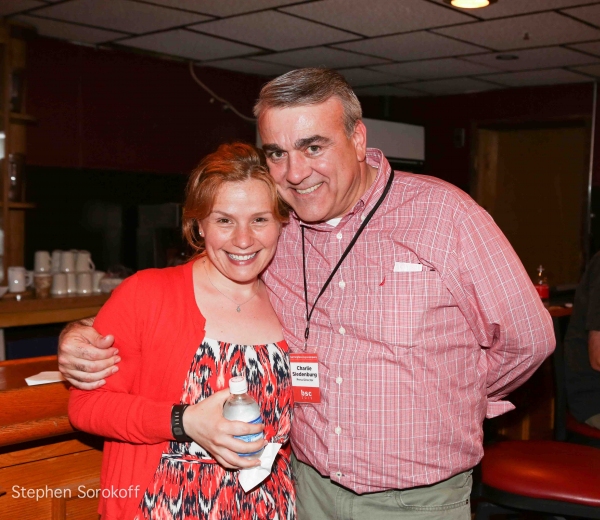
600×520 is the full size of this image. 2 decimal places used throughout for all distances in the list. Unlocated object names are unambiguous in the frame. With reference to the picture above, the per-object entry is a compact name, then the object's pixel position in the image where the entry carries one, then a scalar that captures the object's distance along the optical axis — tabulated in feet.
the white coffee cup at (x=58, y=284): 17.61
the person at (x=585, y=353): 9.27
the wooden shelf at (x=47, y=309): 16.26
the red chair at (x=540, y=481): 7.03
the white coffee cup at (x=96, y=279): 18.42
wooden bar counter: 6.15
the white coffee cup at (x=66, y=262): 17.99
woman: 5.13
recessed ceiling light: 13.74
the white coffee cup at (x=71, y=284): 17.88
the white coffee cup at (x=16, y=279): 17.17
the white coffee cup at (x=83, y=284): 18.07
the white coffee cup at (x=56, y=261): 18.11
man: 5.60
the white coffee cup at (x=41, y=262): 17.74
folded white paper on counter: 6.62
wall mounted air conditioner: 26.66
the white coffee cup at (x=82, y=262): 18.30
